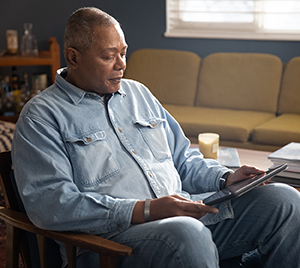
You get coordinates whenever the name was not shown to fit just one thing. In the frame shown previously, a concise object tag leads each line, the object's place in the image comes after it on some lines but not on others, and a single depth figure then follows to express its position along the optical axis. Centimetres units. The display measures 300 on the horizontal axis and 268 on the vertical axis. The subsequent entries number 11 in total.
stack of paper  170
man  117
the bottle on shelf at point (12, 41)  387
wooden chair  106
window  365
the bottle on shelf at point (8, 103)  371
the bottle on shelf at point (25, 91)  382
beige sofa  309
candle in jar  200
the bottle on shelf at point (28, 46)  391
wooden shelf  363
